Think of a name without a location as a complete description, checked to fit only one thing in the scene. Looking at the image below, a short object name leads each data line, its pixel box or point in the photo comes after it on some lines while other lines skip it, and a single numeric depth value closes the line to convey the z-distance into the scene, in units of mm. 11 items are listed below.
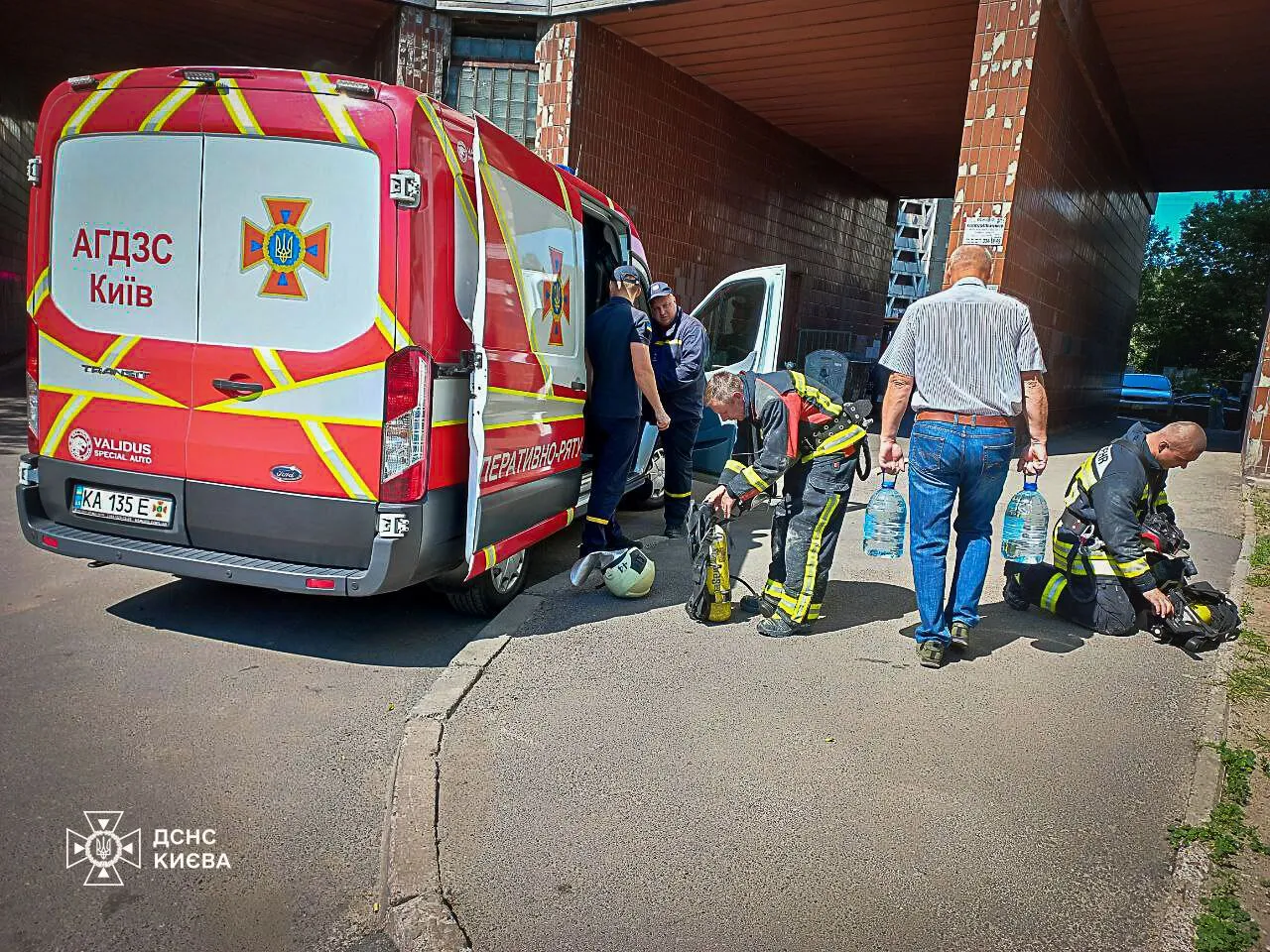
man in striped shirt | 4191
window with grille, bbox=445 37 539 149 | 12070
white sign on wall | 9305
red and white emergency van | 3826
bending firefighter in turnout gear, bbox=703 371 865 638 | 4617
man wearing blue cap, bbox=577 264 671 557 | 5613
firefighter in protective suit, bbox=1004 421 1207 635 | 4715
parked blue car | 26000
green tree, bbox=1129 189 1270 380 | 33281
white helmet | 5238
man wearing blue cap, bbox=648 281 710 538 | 6926
